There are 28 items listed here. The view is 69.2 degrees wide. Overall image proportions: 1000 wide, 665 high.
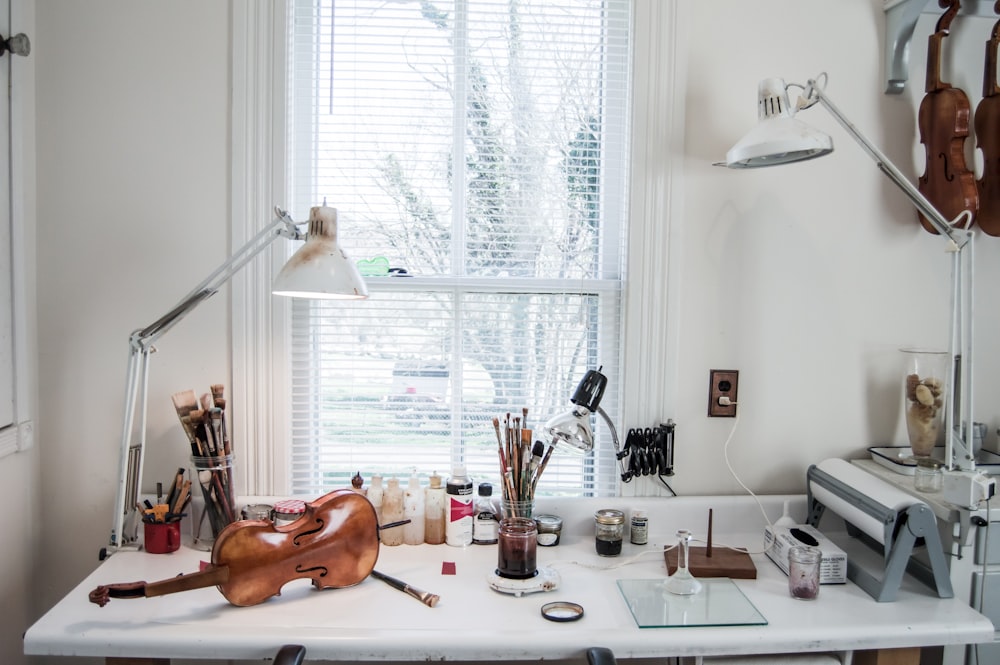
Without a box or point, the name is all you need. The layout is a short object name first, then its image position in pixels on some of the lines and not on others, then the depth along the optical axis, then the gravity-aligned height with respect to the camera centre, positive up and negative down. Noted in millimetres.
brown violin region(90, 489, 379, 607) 1446 -521
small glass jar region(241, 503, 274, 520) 1840 -514
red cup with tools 1790 -562
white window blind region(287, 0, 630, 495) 2004 +268
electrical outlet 2045 -204
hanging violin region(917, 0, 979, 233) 1896 +484
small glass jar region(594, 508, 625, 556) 1843 -558
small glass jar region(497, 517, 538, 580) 1658 -543
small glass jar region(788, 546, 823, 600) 1608 -572
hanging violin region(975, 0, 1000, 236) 1926 +484
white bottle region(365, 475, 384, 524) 1910 -478
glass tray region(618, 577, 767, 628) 1501 -629
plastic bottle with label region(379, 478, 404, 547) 1891 -522
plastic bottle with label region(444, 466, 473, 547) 1888 -521
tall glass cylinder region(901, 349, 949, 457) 1936 -212
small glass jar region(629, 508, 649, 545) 1925 -566
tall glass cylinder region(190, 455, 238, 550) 1797 -465
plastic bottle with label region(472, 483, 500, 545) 1917 -560
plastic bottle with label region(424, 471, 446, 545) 1908 -535
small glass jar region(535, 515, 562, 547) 1909 -575
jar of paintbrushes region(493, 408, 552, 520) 1811 -389
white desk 1401 -633
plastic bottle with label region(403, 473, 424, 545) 1896 -524
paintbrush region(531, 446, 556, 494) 1823 -381
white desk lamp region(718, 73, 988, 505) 1608 +372
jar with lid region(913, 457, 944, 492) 1781 -398
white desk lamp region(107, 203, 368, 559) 1573 +49
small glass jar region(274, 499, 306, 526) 1778 -496
